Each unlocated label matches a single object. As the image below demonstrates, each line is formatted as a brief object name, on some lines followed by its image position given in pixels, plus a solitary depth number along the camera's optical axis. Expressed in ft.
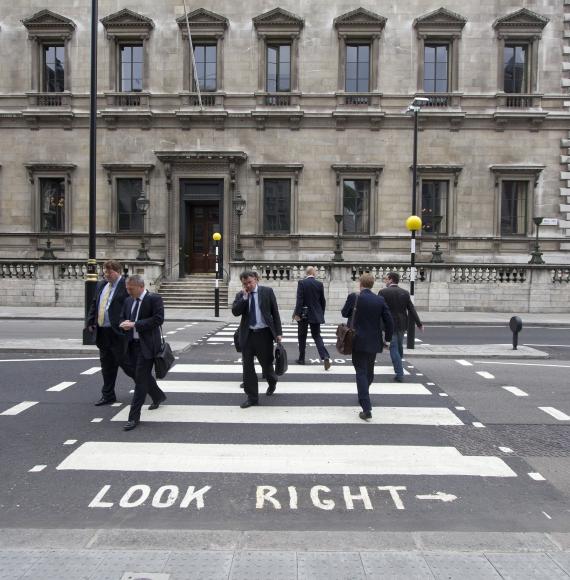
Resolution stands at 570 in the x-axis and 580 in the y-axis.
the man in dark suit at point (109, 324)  27.04
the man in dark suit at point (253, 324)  26.96
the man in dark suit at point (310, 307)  38.04
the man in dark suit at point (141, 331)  23.32
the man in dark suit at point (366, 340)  24.98
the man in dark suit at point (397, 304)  35.04
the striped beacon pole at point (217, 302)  73.02
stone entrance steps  86.25
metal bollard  44.27
